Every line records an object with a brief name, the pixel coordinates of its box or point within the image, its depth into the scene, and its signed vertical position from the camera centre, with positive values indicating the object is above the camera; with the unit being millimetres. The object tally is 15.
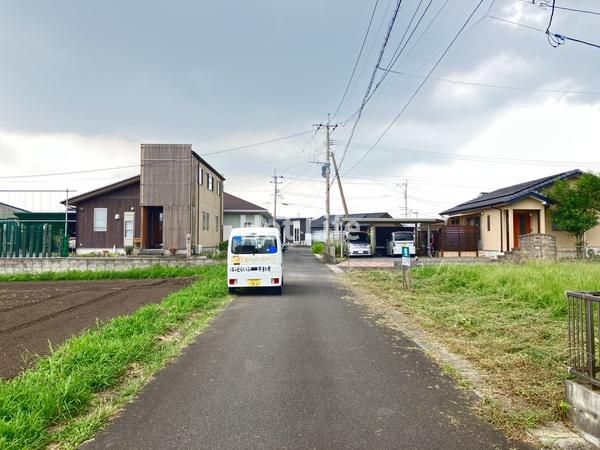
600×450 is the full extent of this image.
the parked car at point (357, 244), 26938 -366
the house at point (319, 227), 59819 +1811
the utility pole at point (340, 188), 25831 +3197
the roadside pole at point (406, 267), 11500 -815
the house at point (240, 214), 36969 +2223
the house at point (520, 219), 22422 +1123
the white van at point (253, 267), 11031 -765
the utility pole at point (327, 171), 27759 +4611
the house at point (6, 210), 41406 +2986
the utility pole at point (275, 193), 49441 +5634
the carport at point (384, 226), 25809 +922
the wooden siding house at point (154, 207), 23062 +1839
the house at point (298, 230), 65812 +1393
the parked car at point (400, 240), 26281 -102
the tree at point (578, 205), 20516 +1710
